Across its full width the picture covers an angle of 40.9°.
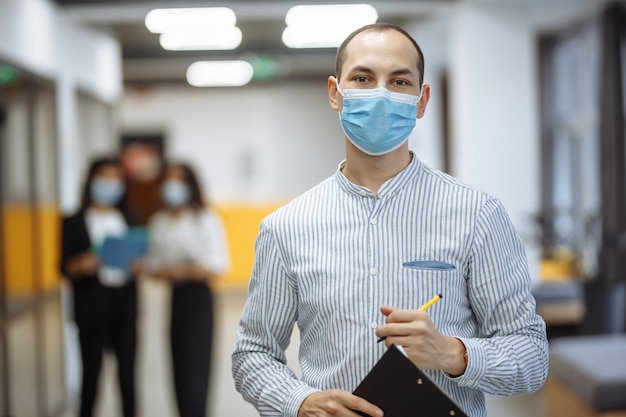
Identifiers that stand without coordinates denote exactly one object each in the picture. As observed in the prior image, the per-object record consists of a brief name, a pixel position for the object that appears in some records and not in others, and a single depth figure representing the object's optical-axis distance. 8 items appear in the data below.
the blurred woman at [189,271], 5.01
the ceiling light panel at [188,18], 6.70
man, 1.67
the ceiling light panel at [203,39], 9.16
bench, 4.20
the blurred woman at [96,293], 4.83
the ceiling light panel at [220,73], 12.63
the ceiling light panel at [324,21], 7.01
